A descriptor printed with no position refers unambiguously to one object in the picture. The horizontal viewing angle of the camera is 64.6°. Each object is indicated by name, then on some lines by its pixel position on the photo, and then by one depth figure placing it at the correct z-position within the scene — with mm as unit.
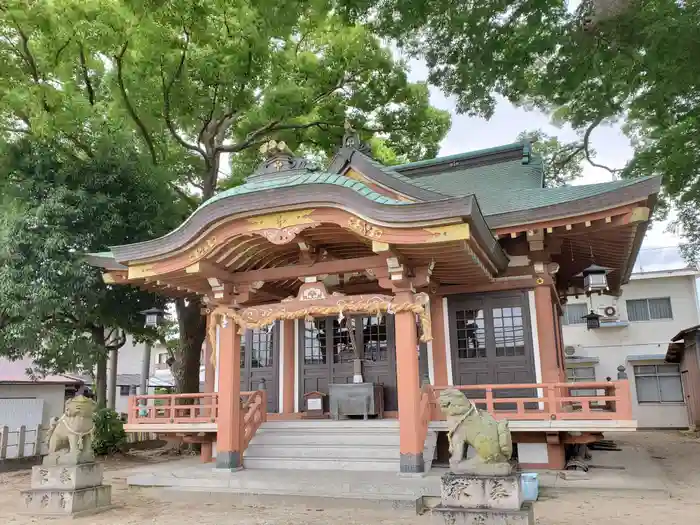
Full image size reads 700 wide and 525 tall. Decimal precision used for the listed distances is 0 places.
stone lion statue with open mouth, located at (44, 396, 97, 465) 7164
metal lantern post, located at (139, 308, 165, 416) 11047
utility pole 17919
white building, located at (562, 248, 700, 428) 21703
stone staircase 8375
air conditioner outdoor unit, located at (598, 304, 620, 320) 22828
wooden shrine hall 7809
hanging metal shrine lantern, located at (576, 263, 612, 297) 9312
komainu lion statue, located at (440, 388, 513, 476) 5254
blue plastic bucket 6867
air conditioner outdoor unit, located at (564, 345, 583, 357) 22766
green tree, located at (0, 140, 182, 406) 10719
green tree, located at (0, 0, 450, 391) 11609
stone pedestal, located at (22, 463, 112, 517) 6863
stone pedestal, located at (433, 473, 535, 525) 4957
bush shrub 13266
